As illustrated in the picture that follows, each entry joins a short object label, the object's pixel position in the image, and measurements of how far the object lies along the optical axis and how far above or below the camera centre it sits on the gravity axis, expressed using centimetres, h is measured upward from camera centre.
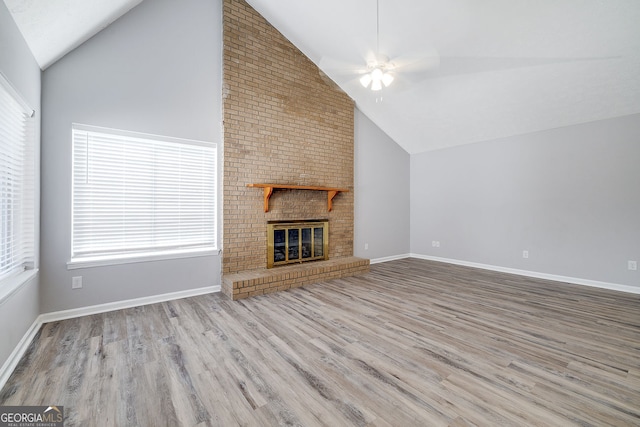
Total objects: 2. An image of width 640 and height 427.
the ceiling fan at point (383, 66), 278 +156
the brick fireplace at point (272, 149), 380 +103
